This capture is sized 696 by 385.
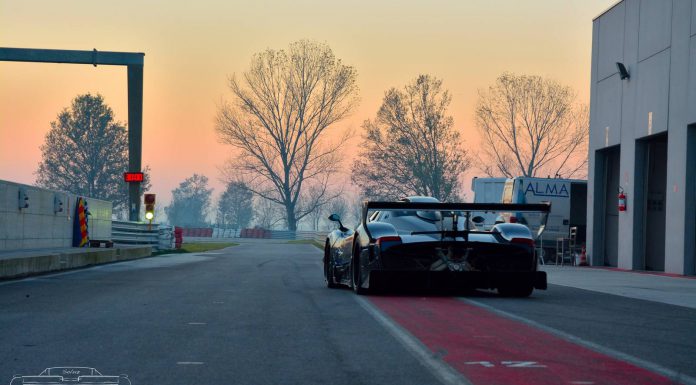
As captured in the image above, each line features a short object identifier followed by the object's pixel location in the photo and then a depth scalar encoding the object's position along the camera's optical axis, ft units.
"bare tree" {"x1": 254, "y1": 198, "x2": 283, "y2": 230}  611.47
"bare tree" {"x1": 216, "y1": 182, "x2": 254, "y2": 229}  625.82
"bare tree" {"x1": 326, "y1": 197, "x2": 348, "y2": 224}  575.38
